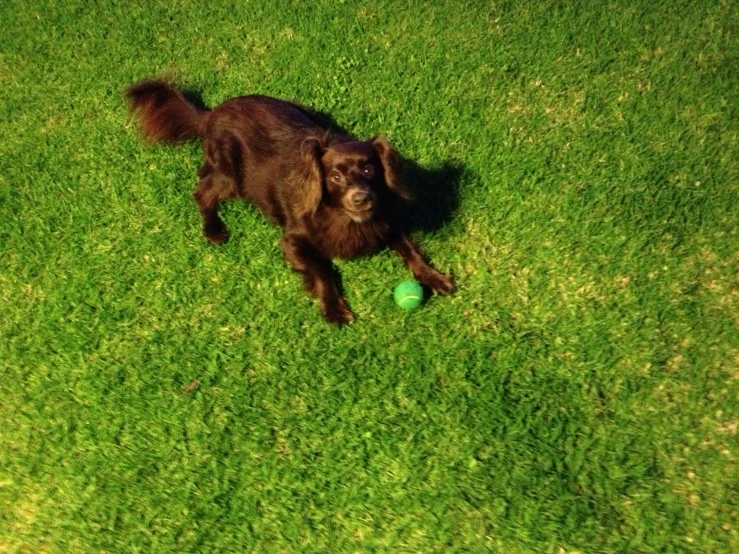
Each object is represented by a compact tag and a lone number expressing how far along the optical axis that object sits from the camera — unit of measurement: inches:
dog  108.4
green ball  112.3
